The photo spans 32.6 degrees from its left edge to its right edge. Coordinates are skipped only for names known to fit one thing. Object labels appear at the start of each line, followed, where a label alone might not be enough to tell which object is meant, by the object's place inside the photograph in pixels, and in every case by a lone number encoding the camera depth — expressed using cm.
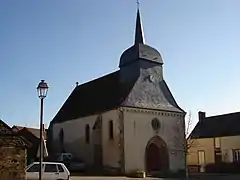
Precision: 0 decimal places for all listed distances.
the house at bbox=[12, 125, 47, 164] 4324
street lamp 1720
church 3853
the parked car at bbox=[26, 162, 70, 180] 2403
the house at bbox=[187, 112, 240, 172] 4794
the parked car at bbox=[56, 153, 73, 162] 4068
